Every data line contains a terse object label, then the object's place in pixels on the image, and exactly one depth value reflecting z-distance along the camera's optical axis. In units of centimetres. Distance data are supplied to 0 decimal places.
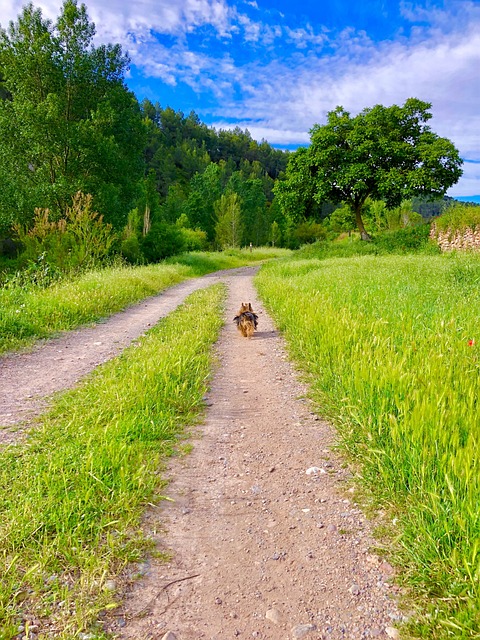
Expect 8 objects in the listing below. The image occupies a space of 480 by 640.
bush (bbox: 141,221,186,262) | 2797
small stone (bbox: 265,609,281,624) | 171
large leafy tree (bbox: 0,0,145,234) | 1973
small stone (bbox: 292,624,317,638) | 164
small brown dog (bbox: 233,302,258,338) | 734
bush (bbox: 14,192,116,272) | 1329
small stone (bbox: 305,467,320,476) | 292
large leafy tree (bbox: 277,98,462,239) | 2480
